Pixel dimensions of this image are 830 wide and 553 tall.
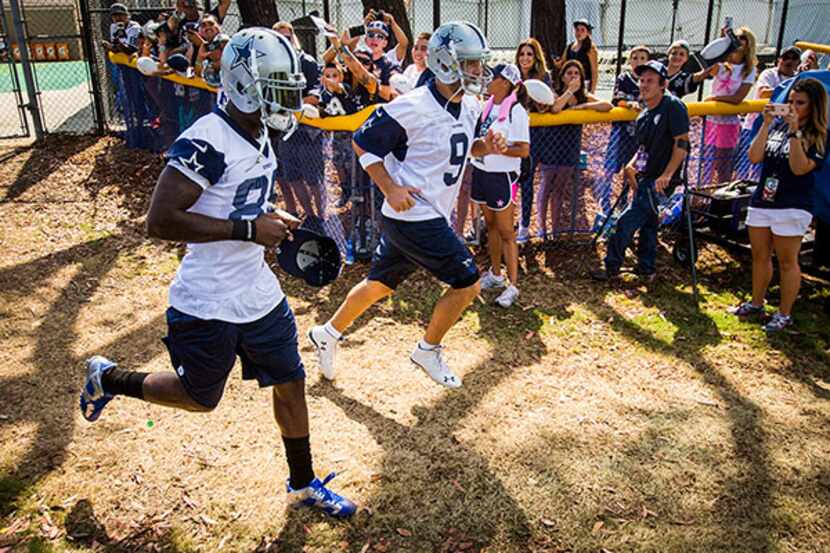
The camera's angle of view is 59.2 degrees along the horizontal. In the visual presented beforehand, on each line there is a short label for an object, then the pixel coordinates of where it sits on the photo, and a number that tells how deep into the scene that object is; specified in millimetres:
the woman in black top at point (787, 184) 5438
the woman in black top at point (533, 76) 7242
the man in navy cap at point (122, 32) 10859
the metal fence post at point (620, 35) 12203
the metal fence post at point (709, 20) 13336
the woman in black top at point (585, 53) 8562
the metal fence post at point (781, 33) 13289
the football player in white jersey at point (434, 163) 4352
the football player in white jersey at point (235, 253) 3012
